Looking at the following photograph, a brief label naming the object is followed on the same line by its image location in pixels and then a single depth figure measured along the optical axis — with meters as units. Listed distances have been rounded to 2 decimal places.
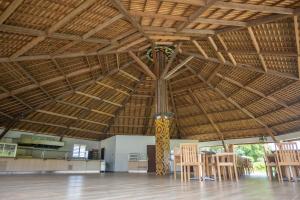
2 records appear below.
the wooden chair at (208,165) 8.29
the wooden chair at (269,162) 7.71
